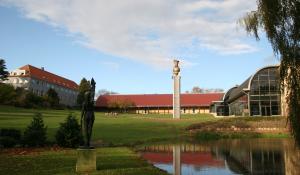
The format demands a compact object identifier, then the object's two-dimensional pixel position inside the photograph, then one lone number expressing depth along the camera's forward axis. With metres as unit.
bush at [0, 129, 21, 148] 22.05
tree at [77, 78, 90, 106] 94.44
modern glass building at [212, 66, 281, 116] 56.38
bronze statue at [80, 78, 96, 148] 13.48
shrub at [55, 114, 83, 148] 22.64
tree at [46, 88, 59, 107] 80.06
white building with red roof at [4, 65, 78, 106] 97.81
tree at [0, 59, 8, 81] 67.12
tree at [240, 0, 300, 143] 9.20
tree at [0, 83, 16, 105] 69.19
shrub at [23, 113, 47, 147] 22.50
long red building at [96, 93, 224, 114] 101.44
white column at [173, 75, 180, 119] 68.19
